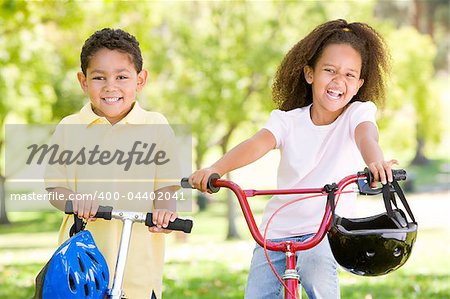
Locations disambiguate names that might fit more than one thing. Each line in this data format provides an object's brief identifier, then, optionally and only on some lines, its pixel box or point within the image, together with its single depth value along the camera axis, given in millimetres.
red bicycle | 5637
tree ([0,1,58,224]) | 21484
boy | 6668
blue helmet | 5227
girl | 6966
